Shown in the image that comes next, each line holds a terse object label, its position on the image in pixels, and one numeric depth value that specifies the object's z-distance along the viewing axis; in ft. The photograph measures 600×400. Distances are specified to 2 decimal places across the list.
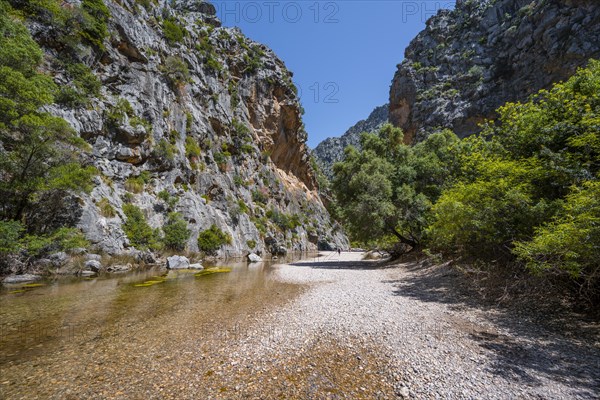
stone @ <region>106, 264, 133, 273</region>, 59.82
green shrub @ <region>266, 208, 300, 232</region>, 175.73
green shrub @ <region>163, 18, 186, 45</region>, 138.00
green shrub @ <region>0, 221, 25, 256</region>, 40.55
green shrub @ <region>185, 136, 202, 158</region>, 121.70
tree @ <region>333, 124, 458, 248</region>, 68.54
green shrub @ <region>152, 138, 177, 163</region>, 101.32
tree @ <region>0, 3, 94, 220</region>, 46.55
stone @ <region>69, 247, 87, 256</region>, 55.42
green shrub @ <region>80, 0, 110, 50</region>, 89.56
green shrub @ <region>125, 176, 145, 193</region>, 86.84
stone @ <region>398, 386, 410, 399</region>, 13.94
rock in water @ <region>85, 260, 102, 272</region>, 55.73
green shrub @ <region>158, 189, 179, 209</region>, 95.61
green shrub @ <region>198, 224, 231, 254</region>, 98.53
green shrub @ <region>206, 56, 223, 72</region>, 163.77
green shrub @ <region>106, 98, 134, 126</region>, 87.70
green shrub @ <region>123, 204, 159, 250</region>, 73.31
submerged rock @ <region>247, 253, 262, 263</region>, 98.34
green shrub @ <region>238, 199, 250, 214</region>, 140.89
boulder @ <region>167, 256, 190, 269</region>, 70.76
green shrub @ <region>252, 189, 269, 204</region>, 171.53
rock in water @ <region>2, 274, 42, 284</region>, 42.90
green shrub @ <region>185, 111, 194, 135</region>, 128.47
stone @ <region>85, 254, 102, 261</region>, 57.52
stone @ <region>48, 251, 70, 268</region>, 51.29
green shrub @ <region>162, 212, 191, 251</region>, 85.40
